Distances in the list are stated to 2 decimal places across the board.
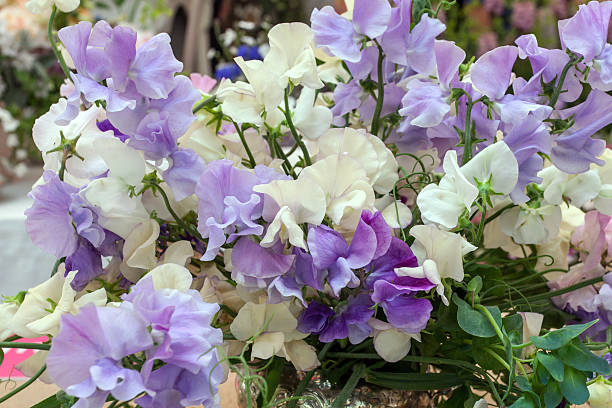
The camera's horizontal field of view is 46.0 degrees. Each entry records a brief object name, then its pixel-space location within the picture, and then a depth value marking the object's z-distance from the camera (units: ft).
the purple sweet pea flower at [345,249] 0.91
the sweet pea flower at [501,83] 0.98
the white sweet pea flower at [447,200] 0.92
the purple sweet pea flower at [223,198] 0.92
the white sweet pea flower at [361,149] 1.04
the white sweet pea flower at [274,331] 1.01
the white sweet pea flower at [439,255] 0.92
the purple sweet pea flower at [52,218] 1.00
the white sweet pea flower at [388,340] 0.99
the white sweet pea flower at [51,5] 1.06
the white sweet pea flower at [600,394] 1.01
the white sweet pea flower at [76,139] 1.02
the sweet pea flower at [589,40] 1.00
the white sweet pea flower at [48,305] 0.92
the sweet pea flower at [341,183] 0.97
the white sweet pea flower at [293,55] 1.05
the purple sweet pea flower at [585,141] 1.03
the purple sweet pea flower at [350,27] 1.02
